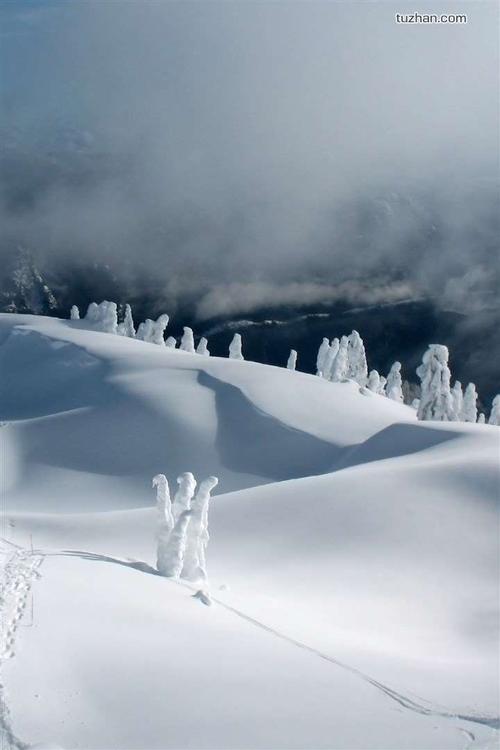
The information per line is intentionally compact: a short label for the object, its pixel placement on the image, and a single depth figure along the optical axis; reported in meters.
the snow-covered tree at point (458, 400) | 73.68
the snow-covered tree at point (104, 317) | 77.12
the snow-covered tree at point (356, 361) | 80.81
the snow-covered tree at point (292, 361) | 82.98
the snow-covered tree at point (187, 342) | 77.53
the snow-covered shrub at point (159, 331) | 80.25
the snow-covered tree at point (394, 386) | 80.38
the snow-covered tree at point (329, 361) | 75.75
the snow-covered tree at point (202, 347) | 82.81
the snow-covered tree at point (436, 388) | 53.41
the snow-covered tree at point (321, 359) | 76.44
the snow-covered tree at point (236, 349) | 77.88
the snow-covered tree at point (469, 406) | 80.20
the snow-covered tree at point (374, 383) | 78.56
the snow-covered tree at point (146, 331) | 82.62
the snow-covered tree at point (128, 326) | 90.00
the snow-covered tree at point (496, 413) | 74.69
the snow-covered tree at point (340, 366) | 75.56
